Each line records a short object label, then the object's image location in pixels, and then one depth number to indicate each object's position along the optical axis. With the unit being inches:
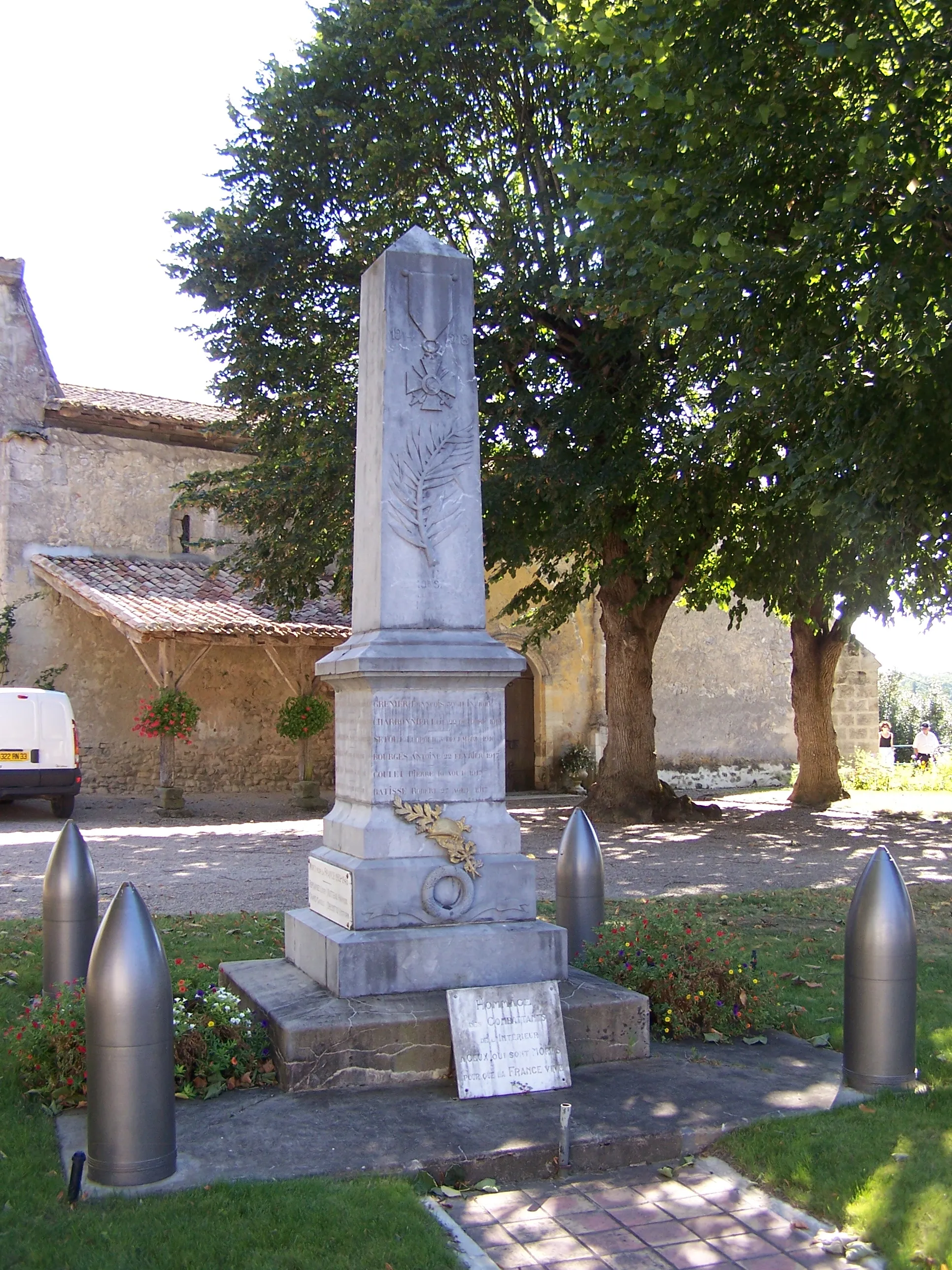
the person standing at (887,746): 1058.7
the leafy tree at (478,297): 529.0
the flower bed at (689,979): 218.5
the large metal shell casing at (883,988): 190.1
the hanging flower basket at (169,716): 677.3
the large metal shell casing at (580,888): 258.5
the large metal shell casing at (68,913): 231.0
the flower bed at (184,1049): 182.4
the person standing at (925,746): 1078.4
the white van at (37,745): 603.2
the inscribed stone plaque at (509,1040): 184.4
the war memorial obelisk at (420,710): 204.7
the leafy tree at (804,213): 338.3
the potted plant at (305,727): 727.1
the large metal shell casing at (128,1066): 149.9
